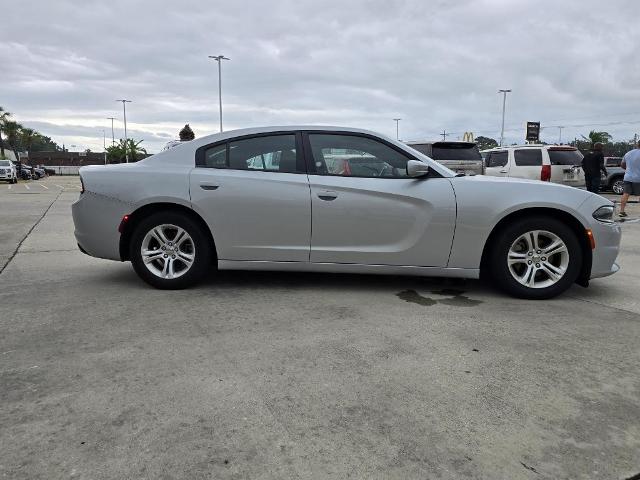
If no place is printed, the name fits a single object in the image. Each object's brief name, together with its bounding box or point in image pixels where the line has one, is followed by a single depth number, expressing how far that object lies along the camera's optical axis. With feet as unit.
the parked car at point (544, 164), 42.98
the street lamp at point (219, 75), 125.78
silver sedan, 13.98
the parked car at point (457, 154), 38.04
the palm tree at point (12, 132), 244.07
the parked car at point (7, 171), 96.94
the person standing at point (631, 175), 34.35
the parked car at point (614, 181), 62.90
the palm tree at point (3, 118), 227.20
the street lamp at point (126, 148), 241.96
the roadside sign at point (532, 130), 119.55
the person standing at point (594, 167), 39.81
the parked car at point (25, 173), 125.08
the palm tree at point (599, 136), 209.60
